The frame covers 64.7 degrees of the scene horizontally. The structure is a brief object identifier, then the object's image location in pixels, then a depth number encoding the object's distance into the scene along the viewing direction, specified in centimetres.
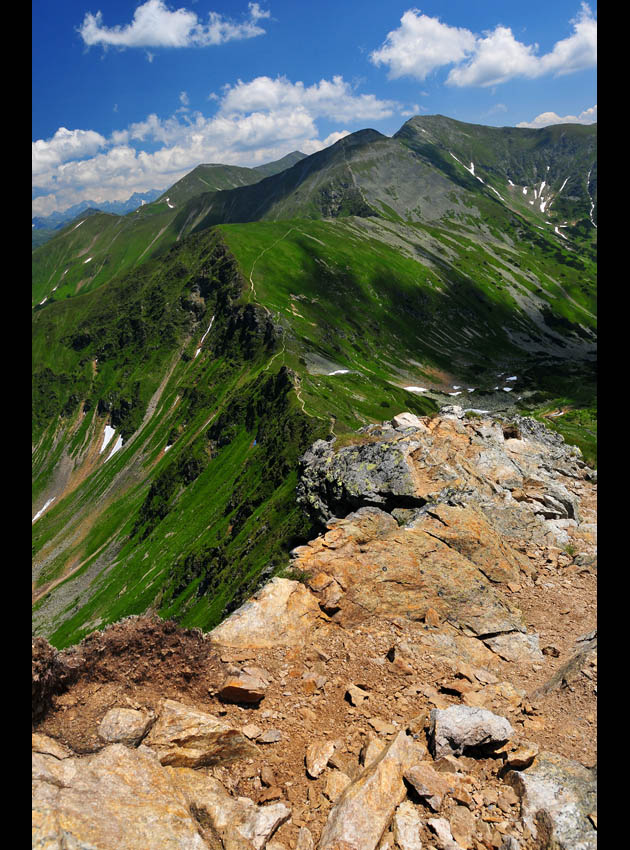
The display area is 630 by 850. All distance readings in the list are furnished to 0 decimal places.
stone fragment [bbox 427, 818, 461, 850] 998
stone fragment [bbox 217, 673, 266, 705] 1366
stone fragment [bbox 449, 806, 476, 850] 1015
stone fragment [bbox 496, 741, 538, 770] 1173
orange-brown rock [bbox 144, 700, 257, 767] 1116
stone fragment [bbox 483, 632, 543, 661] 1891
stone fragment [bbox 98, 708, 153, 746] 1091
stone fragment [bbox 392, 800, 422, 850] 995
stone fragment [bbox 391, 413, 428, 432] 4293
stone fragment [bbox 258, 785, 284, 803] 1109
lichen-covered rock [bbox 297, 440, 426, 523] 3106
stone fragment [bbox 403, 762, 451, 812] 1080
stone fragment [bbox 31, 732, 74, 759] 974
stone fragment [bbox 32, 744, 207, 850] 815
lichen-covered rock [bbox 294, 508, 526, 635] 2009
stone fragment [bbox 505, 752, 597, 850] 988
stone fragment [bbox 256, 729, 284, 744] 1255
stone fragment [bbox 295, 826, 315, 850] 1006
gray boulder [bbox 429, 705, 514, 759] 1224
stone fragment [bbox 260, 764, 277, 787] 1144
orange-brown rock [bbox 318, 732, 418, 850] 1011
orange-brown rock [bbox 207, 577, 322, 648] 1695
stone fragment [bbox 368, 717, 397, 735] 1333
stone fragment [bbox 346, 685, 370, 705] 1439
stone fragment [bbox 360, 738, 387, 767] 1204
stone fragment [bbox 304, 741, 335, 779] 1181
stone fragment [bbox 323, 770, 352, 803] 1119
